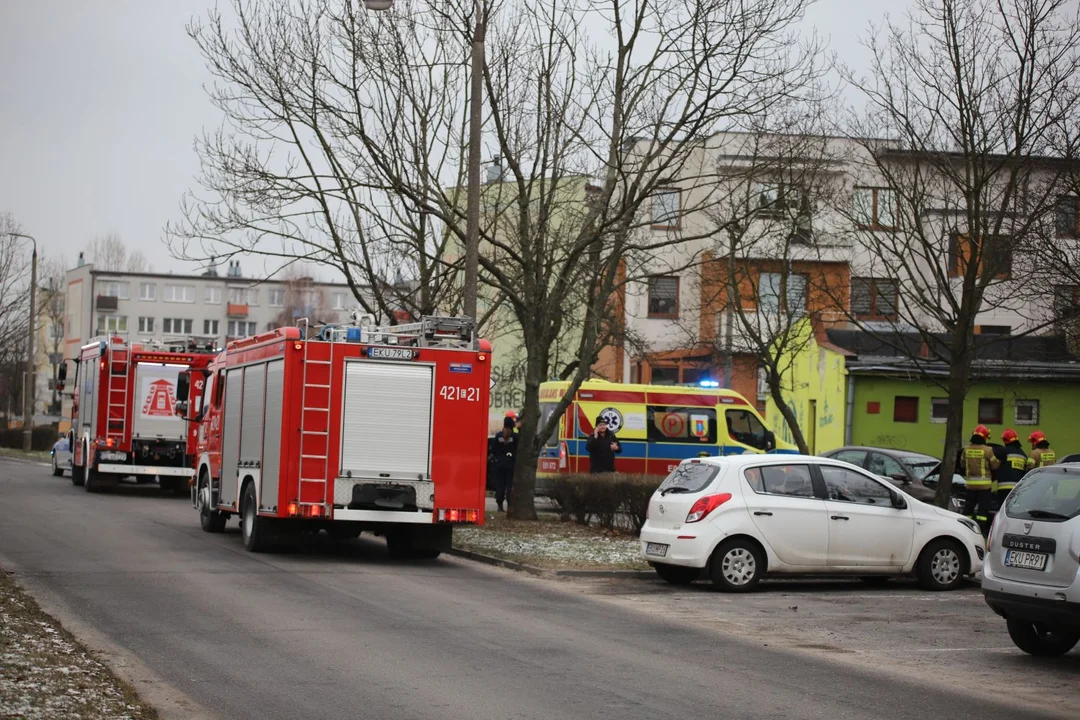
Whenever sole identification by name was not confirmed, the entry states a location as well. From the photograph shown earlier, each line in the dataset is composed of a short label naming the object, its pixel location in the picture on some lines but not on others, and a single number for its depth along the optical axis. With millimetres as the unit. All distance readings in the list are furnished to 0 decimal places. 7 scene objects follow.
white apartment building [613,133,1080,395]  20812
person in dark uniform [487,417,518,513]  26672
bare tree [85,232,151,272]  121562
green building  36219
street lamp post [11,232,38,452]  54375
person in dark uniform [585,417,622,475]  25766
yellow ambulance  29734
